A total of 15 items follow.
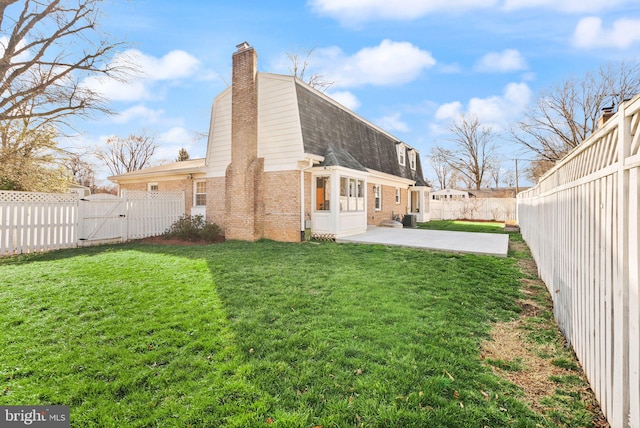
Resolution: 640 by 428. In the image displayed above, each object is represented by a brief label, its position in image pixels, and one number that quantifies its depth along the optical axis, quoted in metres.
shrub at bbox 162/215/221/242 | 11.92
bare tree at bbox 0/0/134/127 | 13.02
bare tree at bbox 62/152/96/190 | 15.63
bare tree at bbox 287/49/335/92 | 25.08
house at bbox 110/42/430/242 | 11.25
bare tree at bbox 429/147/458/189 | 49.58
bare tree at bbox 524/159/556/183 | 33.41
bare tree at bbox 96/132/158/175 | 39.22
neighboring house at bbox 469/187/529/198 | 39.31
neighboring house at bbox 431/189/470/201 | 38.00
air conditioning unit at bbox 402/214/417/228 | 17.38
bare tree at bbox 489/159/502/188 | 45.51
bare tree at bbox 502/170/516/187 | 45.87
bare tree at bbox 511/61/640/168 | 23.27
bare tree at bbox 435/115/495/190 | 37.12
